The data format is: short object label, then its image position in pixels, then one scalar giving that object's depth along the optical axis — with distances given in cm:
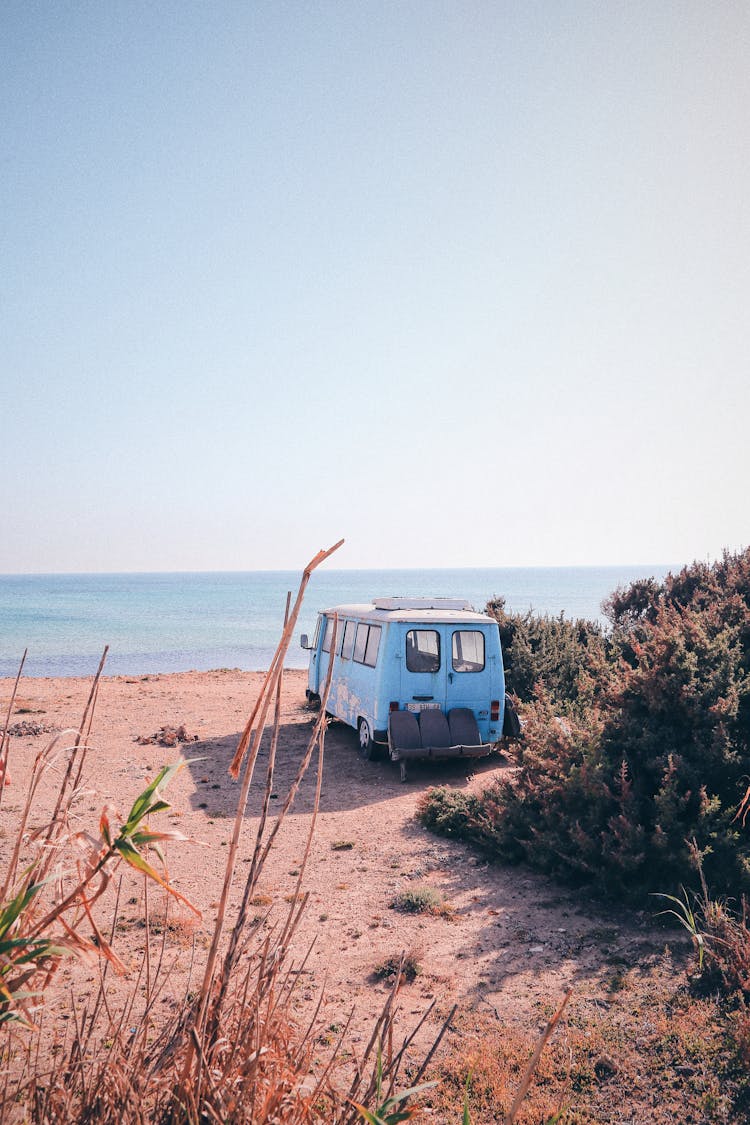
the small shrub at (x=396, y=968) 505
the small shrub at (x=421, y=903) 621
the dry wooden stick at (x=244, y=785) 182
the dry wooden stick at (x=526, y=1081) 146
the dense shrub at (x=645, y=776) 612
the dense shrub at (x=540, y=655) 1431
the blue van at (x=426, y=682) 1060
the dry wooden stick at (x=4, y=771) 219
